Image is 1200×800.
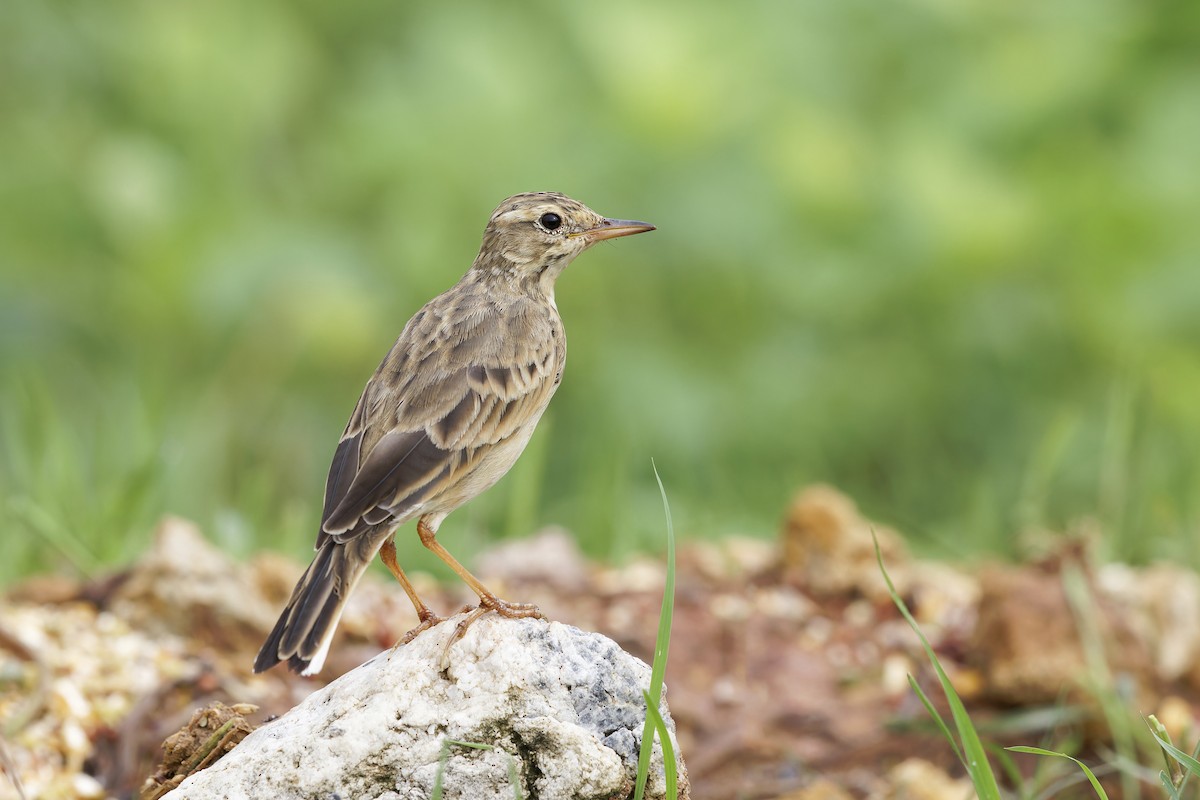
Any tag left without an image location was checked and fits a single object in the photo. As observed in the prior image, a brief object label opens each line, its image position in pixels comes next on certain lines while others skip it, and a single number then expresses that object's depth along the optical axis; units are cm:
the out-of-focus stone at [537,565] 1217
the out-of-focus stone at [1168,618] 1145
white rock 707
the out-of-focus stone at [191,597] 1027
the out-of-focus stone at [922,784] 1008
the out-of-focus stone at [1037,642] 1068
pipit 787
